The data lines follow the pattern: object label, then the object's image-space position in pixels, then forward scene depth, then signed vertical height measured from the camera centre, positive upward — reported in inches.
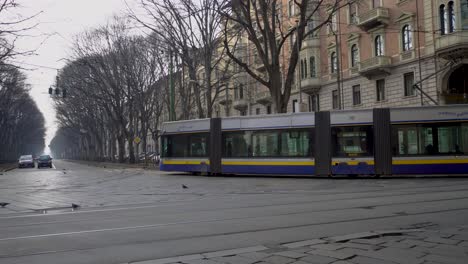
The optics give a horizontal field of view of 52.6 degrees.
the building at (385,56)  1176.8 +264.5
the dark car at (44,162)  2172.7 -30.8
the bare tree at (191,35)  1160.8 +308.1
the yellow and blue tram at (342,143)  792.3 +9.6
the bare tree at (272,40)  1012.5 +241.4
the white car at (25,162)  2185.0 -29.0
